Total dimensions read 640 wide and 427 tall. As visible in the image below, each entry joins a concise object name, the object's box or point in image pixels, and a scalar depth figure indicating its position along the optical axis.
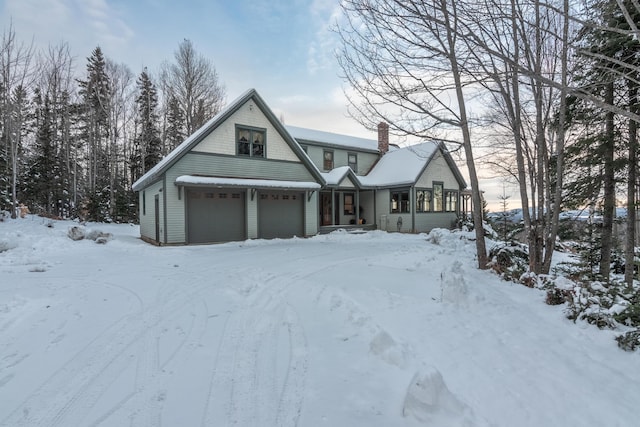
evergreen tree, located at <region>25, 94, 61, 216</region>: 21.59
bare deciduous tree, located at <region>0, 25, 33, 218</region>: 16.02
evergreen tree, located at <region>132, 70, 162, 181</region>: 24.48
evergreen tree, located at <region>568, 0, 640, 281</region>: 6.89
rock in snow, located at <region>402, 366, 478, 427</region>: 1.99
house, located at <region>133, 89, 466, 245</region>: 11.98
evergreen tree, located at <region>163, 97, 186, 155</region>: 24.03
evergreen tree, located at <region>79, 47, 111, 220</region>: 22.91
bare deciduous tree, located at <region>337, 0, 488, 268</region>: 5.39
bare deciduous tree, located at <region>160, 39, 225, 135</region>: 21.27
